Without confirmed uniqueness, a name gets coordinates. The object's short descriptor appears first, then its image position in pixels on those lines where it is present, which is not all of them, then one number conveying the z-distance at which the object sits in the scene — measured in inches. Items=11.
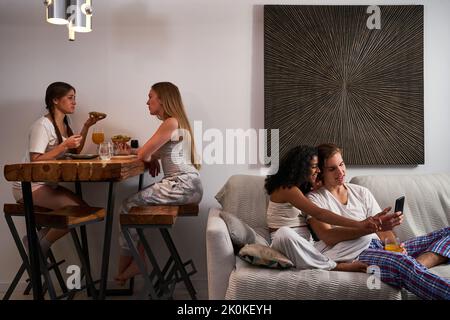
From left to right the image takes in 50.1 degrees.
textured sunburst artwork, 129.4
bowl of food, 125.7
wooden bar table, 90.0
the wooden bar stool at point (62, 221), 95.7
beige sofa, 83.1
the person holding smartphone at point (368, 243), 80.6
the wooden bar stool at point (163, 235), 101.4
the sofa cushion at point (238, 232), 96.3
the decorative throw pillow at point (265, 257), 85.9
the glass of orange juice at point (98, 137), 123.7
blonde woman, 115.6
